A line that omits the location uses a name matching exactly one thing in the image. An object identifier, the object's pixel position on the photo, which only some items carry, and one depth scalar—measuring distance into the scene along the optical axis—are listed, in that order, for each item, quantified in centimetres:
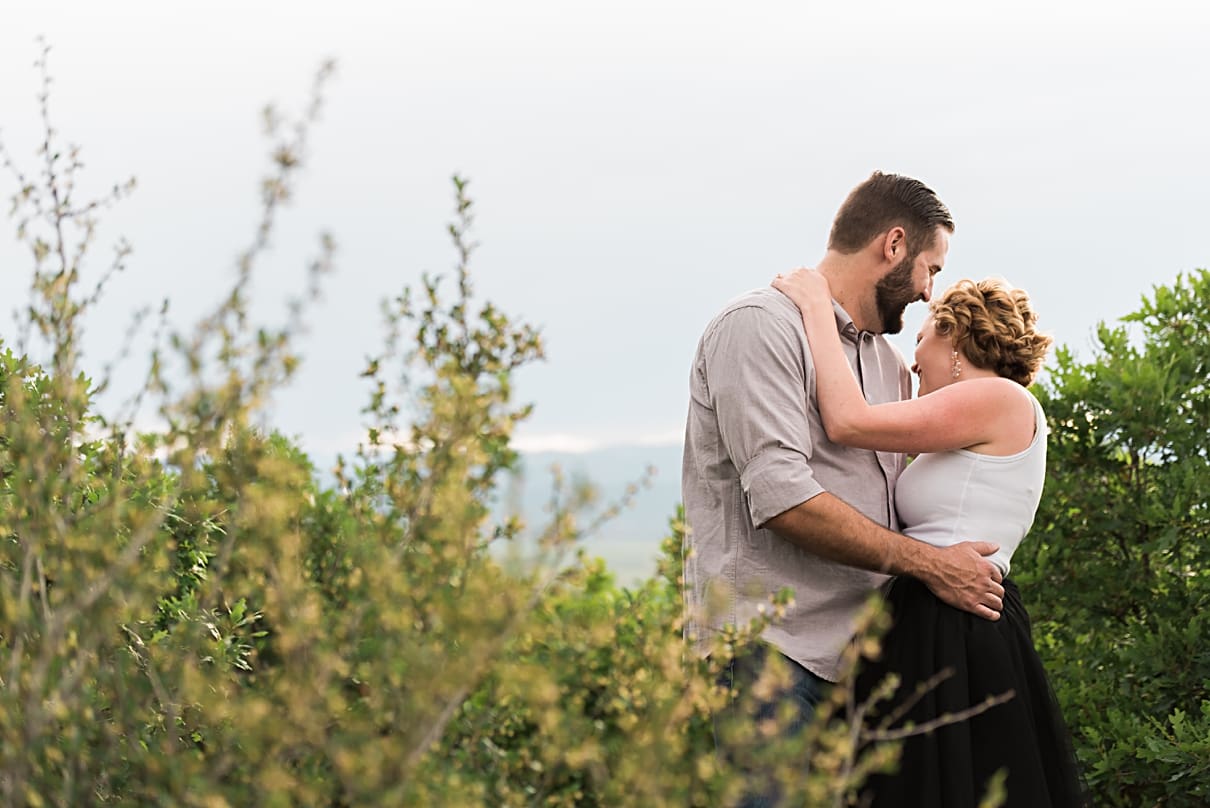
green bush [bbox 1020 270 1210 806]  459
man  314
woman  325
